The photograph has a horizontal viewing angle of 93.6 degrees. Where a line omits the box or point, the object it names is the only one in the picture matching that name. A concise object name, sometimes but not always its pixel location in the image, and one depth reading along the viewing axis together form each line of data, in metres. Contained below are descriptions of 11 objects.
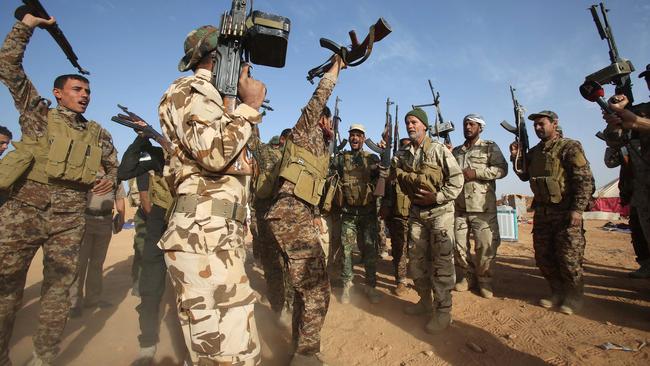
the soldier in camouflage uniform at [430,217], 3.68
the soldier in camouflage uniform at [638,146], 2.96
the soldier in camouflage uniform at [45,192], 2.88
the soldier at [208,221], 1.69
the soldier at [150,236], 3.15
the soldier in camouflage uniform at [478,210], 4.84
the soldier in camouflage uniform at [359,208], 5.01
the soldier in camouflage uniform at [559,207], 3.98
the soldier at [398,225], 5.26
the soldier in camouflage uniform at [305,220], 2.86
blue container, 10.52
